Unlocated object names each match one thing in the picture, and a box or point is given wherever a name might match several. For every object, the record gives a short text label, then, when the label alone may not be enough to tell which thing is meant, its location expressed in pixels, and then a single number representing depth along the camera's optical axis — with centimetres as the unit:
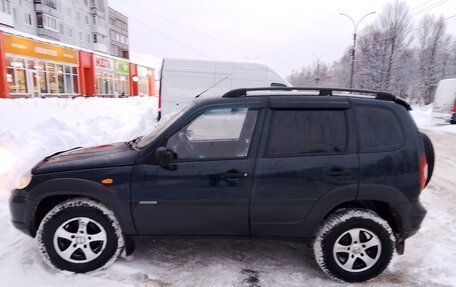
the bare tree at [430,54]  4319
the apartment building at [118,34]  6233
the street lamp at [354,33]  2875
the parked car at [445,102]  1700
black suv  308
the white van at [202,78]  1069
